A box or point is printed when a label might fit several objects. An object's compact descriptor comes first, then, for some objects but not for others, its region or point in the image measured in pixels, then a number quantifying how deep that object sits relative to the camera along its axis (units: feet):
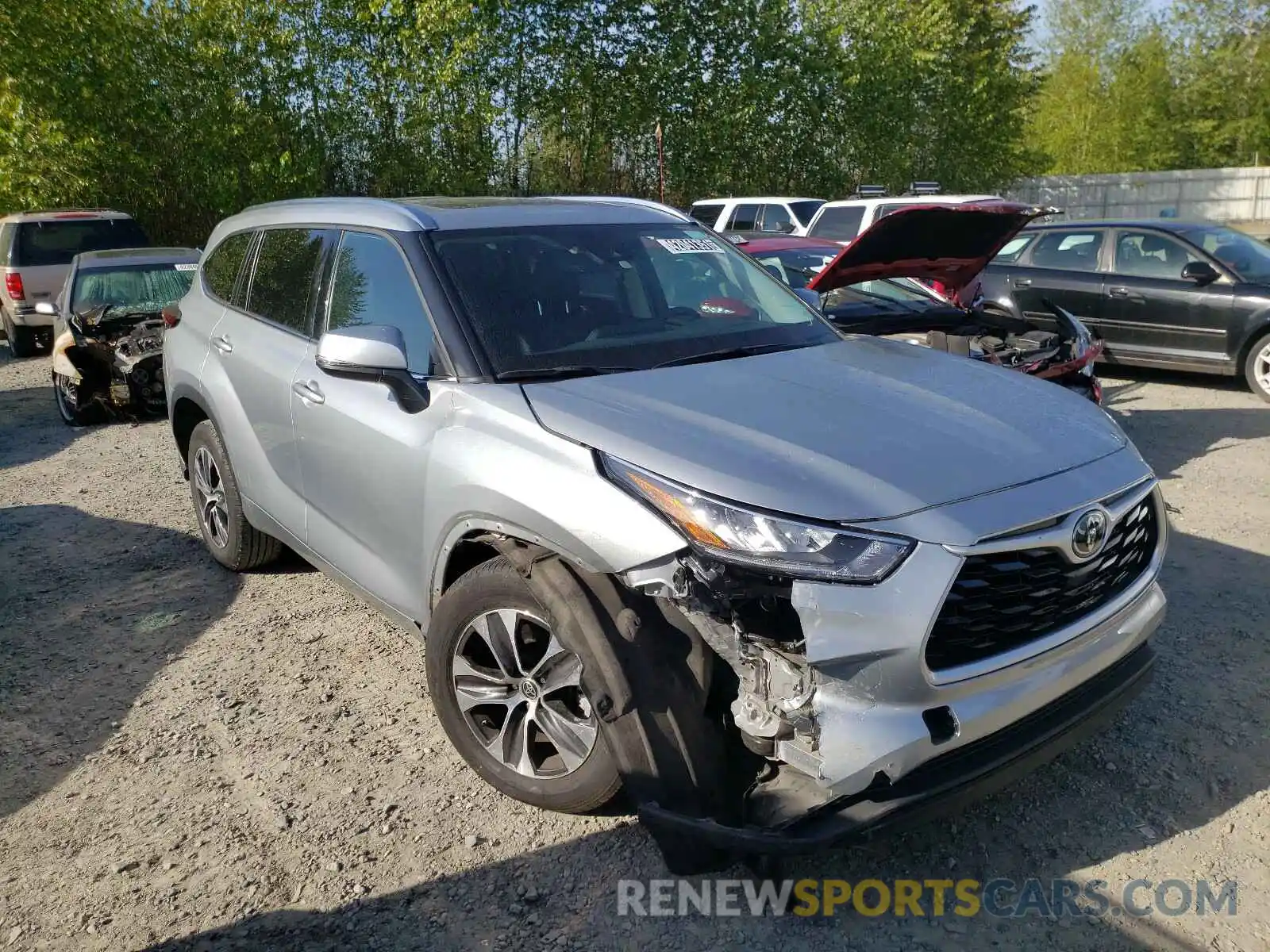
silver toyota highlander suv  7.82
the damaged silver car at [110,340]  29.68
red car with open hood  19.44
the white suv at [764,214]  53.01
